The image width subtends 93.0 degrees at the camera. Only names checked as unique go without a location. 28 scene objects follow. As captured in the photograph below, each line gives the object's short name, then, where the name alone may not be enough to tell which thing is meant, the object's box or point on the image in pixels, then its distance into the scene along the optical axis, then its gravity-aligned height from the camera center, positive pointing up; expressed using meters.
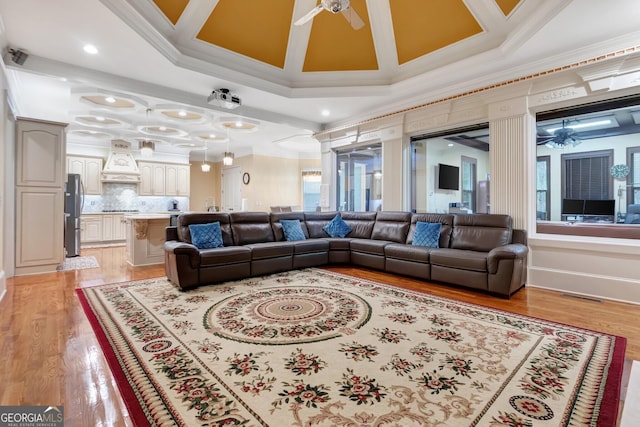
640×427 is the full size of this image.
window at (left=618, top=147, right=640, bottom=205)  5.34 +0.78
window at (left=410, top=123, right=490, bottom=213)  5.96 +1.04
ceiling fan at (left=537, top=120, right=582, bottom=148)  5.73 +1.47
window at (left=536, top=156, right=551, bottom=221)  6.63 +0.64
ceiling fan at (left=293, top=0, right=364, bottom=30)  2.95 +2.06
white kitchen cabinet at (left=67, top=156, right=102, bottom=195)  8.02 +1.14
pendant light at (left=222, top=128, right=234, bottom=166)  6.89 +1.26
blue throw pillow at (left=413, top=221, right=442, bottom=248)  4.61 -0.30
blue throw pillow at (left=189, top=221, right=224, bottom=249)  4.37 -0.33
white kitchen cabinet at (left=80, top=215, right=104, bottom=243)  7.88 -0.41
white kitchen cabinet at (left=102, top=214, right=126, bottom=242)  8.20 -0.39
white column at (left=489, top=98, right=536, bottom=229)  4.18 +0.80
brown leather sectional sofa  3.72 -0.51
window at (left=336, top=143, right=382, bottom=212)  6.77 +0.84
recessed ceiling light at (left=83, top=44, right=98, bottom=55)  3.69 +2.03
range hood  8.38 +1.33
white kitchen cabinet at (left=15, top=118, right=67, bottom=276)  4.57 +0.27
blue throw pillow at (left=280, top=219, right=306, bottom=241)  5.36 -0.29
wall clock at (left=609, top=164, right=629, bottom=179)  5.55 +0.82
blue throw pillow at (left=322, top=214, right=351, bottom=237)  5.87 -0.27
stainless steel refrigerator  6.20 -0.01
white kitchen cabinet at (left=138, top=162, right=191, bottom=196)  9.09 +1.05
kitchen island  5.40 -0.45
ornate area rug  1.57 -1.01
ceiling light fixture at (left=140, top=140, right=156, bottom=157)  5.90 +1.28
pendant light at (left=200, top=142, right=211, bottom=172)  7.59 +1.16
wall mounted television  6.63 +0.84
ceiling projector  4.93 +1.88
